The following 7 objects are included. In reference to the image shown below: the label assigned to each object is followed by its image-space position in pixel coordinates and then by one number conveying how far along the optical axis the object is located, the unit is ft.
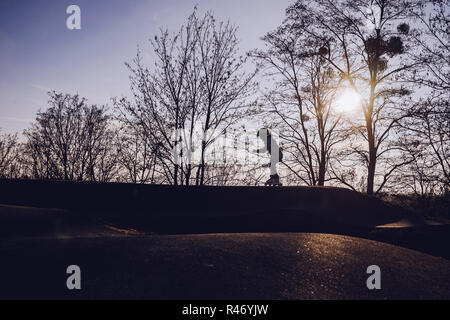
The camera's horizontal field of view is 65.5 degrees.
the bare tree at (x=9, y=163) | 114.11
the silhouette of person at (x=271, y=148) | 73.41
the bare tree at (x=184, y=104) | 60.75
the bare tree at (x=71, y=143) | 92.32
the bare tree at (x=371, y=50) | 64.54
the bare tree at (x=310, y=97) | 73.46
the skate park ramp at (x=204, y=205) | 43.70
